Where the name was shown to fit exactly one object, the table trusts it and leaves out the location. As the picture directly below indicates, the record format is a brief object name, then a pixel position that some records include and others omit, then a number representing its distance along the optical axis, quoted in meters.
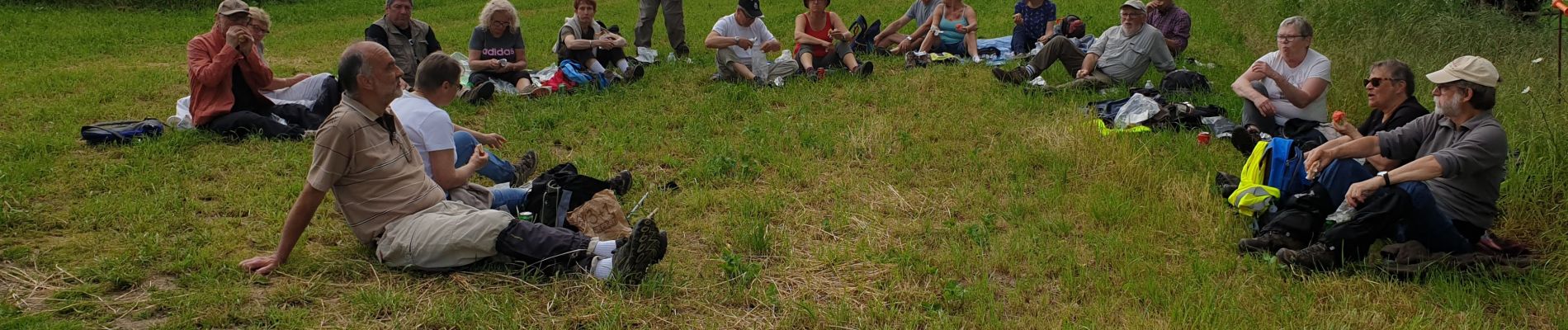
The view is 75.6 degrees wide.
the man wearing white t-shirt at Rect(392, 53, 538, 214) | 4.71
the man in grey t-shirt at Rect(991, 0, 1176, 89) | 8.91
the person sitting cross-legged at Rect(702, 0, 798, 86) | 9.51
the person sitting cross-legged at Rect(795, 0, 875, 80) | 9.98
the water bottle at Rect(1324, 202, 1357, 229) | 4.61
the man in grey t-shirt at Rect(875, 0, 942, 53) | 11.23
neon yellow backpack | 5.04
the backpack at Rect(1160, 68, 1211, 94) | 8.62
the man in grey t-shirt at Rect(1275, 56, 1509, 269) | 4.46
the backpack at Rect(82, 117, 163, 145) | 6.85
